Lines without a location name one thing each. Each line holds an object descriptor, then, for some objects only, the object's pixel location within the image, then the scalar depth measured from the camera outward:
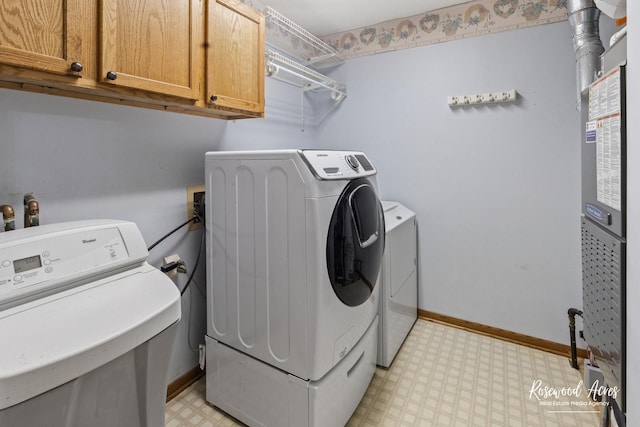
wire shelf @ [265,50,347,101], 2.01
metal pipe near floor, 2.01
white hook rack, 2.19
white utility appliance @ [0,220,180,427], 0.68
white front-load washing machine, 1.30
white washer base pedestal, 1.36
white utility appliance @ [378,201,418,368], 2.00
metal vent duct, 1.70
